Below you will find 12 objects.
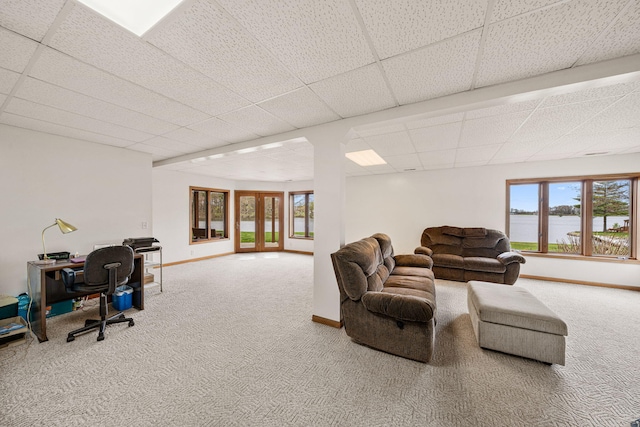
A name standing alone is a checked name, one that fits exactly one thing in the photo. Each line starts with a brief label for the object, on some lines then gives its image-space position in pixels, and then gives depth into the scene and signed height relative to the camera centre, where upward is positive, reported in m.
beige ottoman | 2.02 -1.08
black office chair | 2.45 -0.73
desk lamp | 2.68 -0.22
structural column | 2.73 -0.07
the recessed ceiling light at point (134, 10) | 1.20 +1.09
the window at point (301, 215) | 8.03 -0.12
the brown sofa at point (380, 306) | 2.06 -0.92
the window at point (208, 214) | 6.71 -0.09
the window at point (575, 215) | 4.34 -0.05
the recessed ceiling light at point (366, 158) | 4.13 +1.06
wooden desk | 2.42 -0.99
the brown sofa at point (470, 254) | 4.18 -0.85
